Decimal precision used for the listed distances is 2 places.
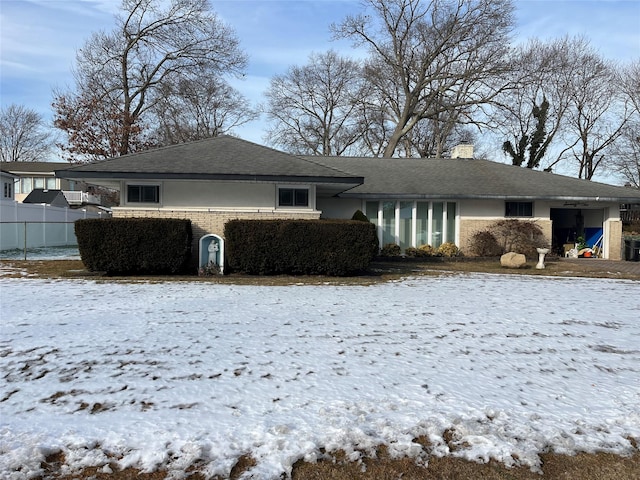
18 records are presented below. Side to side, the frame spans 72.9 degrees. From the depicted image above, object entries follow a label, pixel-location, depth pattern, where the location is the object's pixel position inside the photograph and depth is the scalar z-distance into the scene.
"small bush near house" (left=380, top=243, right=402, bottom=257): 18.02
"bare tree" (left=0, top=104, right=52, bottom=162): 53.28
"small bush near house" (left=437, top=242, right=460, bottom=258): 18.00
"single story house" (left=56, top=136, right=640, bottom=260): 13.66
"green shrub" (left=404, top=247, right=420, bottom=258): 18.03
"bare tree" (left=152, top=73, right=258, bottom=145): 32.09
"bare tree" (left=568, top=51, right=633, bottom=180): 34.66
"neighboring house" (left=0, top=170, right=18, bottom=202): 28.04
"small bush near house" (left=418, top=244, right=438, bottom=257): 18.05
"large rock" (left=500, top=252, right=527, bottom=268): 15.43
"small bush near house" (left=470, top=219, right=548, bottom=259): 18.05
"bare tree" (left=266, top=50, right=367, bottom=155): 41.44
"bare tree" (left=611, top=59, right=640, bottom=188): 34.06
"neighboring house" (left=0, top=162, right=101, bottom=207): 47.31
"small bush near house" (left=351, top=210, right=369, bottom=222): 16.62
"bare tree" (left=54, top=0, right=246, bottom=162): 30.02
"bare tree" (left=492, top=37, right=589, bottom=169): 32.81
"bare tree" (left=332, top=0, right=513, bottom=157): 28.94
